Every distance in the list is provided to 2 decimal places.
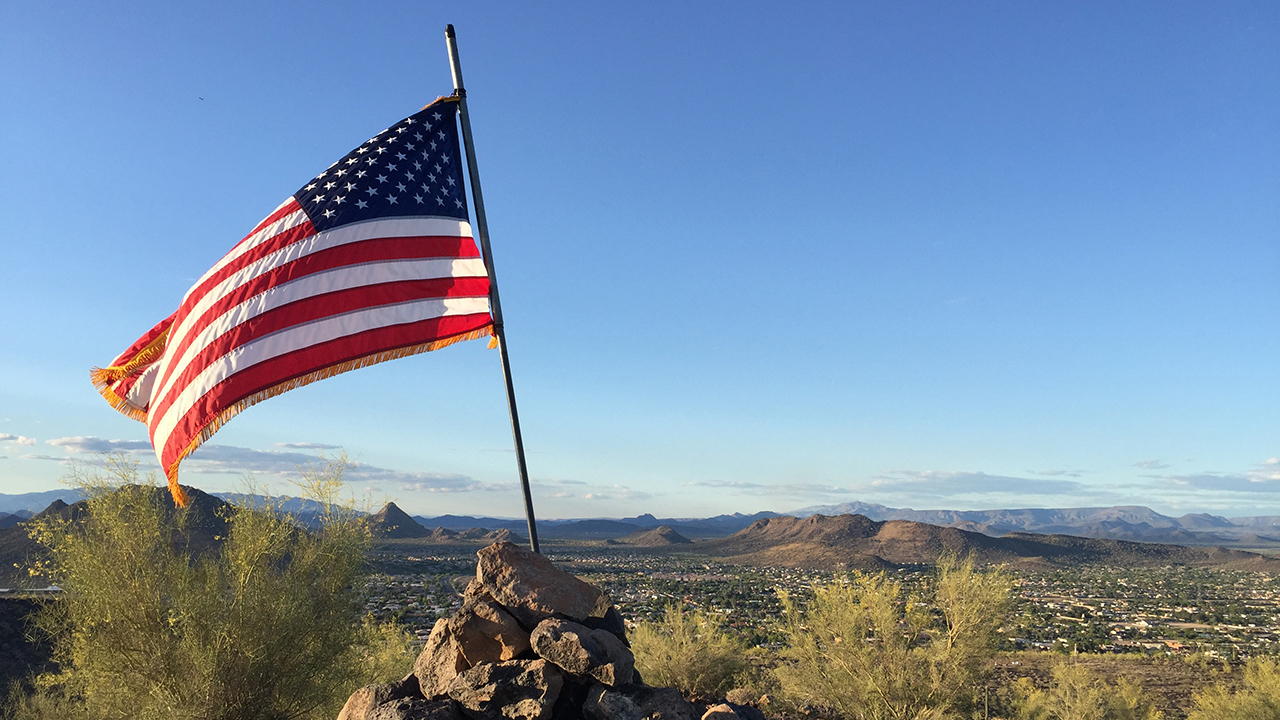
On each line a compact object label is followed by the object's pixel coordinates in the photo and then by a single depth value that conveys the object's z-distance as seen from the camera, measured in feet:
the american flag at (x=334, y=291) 32.71
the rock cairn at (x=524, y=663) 27.63
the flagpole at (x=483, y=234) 31.22
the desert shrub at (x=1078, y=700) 77.82
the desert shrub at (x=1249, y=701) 80.07
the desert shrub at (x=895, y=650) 70.03
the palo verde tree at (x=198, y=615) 37.86
